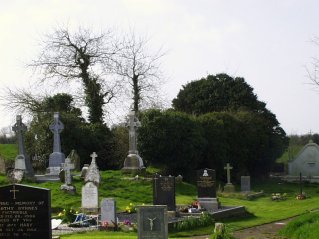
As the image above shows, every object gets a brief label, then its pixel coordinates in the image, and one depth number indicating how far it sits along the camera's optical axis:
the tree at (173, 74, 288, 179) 39.78
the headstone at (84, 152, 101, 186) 21.61
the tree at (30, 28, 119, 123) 42.22
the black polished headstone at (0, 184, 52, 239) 10.65
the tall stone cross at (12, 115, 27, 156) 30.98
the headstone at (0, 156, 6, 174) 31.76
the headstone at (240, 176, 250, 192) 33.56
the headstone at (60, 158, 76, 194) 25.14
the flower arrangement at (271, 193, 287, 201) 29.58
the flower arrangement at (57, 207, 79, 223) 18.88
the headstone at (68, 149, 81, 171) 33.41
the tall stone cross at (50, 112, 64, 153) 32.47
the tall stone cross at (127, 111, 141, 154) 32.31
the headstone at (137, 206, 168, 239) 12.79
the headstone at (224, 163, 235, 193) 31.91
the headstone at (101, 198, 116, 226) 18.30
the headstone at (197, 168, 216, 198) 23.48
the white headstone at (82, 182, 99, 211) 21.50
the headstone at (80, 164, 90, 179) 27.55
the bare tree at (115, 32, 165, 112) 43.44
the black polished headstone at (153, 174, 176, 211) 21.22
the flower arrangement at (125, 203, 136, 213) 21.15
